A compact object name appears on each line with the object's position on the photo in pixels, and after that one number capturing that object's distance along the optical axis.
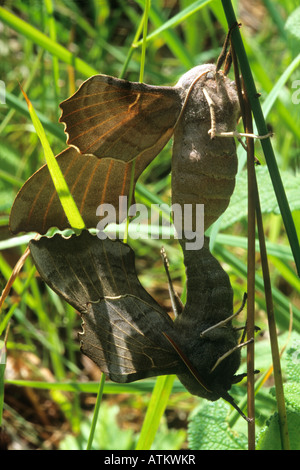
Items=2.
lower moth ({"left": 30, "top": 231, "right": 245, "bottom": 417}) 0.29
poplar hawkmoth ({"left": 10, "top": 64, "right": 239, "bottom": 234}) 0.28
